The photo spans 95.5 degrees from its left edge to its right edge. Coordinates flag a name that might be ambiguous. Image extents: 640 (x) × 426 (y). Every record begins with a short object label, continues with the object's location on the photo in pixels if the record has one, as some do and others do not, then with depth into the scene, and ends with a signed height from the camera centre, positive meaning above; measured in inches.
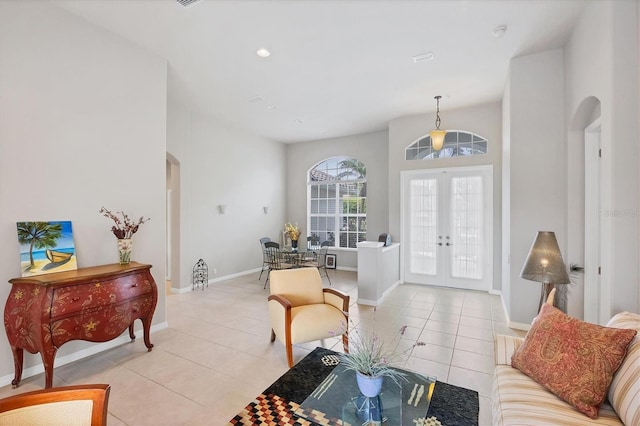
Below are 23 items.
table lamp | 102.7 -19.4
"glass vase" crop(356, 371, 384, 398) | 62.0 -37.2
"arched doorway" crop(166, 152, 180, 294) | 222.5 -11.4
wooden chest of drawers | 95.1 -34.7
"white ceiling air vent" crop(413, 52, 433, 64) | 145.1 +78.5
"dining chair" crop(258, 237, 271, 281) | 275.2 -34.0
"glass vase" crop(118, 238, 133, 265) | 126.5 -17.2
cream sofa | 57.7 -41.7
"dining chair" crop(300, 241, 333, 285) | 233.9 -41.7
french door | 219.1 -12.2
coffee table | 62.4 -44.6
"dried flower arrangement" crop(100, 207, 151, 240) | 127.2 -6.3
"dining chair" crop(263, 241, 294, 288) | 232.0 -39.3
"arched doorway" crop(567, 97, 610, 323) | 125.6 +3.4
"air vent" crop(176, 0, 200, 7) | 108.5 +78.7
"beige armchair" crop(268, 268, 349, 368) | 113.3 -41.4
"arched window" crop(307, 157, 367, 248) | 305.9 +10.7
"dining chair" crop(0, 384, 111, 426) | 48.1 -33.5
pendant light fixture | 190.4 +48.7
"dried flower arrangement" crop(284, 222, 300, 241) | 270.3 -19.5
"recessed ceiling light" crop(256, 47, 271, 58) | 141.8 +78.8
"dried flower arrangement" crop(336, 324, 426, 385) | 62.8 -32.8
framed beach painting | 104.0 -13.5
